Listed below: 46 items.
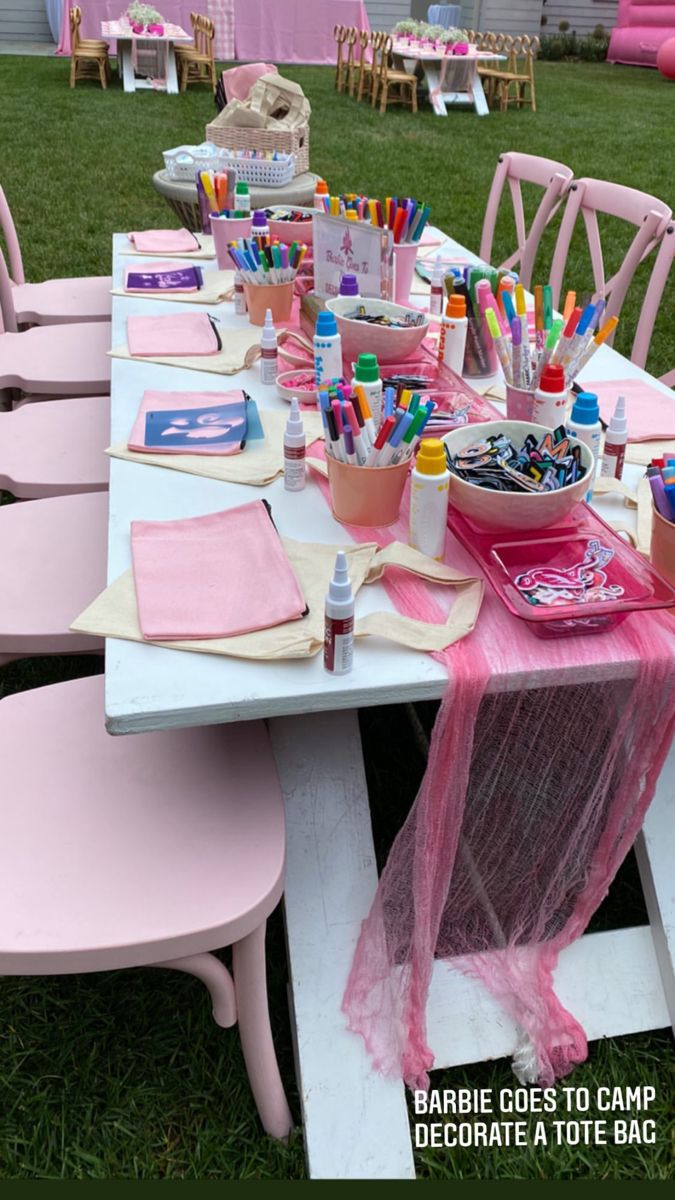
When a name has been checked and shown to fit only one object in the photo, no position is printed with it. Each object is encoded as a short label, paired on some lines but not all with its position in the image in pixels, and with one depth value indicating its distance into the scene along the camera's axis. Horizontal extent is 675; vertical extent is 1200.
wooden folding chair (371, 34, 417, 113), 8.88
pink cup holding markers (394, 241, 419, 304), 2.09
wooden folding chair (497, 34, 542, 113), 9.29
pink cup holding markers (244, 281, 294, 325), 2.03
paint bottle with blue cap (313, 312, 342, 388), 1.53
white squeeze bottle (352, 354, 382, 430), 1.37
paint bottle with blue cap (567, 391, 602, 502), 1.30
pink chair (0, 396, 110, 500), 1.86
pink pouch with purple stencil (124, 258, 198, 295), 2.45
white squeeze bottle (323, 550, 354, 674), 0.95
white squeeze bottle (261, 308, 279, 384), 1.74
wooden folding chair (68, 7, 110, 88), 9.11
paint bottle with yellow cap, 1.12
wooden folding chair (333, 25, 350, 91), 9.82
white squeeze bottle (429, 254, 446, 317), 2.14
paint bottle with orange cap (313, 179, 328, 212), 2.37
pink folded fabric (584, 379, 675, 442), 1.60
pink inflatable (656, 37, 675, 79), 11.24
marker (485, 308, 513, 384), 1.46
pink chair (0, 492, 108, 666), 1.41
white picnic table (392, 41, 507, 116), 8.94
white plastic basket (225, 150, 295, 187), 2.91
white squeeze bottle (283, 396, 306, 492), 1.34
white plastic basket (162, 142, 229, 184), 2.87
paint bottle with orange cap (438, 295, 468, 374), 1.74
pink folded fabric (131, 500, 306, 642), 1.07
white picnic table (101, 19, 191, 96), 9.07
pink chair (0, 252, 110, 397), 2.24
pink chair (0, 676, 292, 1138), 1.01
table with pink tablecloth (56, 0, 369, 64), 10.73
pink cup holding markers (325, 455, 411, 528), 1.24
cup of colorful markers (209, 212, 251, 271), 2.33
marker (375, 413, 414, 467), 1.18
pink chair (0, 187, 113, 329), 2.80
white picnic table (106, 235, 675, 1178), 1.12
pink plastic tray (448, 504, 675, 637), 1.04
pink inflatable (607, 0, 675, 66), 12.52
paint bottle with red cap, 1.41
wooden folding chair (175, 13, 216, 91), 9.44
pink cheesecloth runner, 1.04
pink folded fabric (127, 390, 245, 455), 1.49
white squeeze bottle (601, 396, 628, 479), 1.37
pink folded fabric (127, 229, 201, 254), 2.63
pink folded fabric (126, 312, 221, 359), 1.91
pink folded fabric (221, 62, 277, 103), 3.84
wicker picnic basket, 3.02
